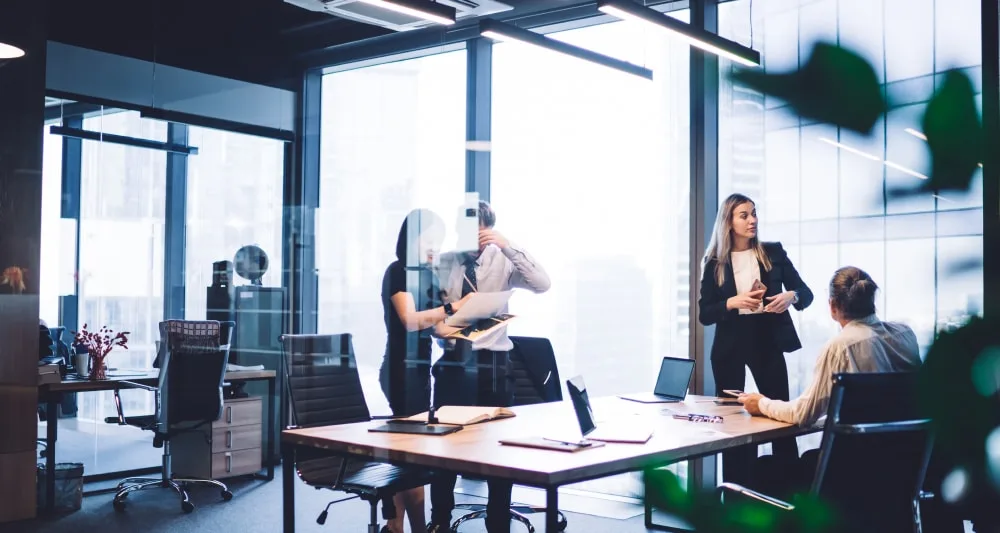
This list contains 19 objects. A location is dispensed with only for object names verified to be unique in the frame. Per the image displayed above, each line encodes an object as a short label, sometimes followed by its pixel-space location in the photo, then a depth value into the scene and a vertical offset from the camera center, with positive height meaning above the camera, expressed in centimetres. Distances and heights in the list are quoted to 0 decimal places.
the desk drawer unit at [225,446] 593 -110
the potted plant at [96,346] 534 -41
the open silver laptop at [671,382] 397 -44
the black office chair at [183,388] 530 -65
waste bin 501 -115
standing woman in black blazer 432 -9
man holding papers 424 -35
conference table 231 -48
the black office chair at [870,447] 213 -40
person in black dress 436 -23
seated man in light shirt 277 -18
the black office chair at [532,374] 466 -48
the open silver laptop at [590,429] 261 -43
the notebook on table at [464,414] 313 -47
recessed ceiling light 475 +116
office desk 497 -64
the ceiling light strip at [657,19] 385 +115
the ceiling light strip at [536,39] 436 +119
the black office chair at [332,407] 352 -54
